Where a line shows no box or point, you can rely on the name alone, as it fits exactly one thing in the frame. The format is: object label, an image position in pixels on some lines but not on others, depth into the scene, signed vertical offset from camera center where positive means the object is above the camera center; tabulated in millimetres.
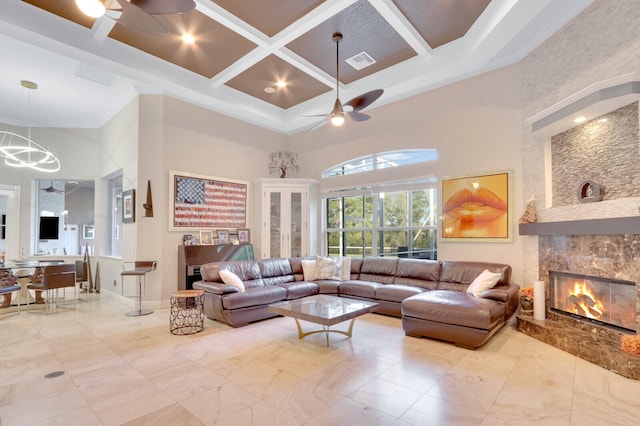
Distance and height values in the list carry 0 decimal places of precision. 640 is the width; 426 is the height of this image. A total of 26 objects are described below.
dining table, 5320 -948
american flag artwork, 6016 +328
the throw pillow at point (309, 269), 5984 -933
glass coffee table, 3439 -1061
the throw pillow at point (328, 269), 5918 -919
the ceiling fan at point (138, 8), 2371 +1733
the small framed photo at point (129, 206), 5719 +261
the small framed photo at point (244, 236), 6843 -354
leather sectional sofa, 3678 -1059
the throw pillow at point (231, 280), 4668 -881
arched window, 5941 +1163
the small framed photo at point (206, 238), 6244 -355
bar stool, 5074 -832
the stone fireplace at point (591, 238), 3217 -229
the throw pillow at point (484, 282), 4266 -853
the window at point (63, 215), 7562 +128
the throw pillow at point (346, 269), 6002 -935
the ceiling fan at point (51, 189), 7469 +725
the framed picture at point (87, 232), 7989 -294
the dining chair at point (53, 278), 5285 -967
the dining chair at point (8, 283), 5062 -1013
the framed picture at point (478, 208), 4852 +173
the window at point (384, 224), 5961 -106
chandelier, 7021 +1555
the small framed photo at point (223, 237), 6501 -351
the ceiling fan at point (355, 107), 4043 +1483
